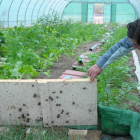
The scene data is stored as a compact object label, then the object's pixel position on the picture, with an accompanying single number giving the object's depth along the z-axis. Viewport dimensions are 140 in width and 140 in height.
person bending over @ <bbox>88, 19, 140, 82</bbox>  1.90
